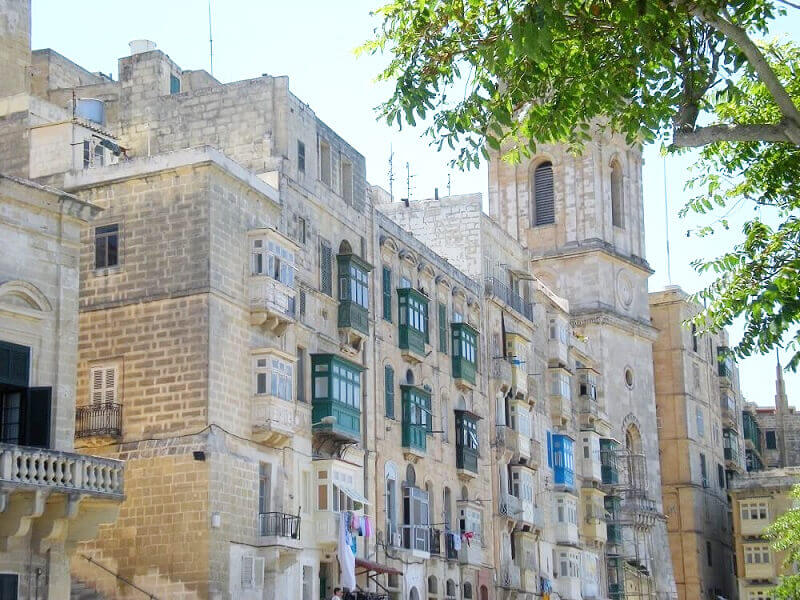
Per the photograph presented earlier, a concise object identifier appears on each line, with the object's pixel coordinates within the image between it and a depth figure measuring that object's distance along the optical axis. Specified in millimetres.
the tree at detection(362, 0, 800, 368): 17219
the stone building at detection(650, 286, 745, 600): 75750
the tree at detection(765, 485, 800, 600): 47344
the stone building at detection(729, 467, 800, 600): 75312
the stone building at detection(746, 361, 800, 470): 97562
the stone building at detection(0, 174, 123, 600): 25984
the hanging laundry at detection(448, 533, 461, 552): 44188
